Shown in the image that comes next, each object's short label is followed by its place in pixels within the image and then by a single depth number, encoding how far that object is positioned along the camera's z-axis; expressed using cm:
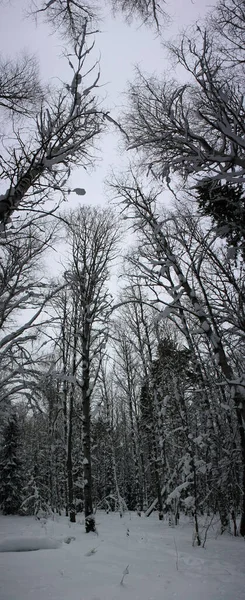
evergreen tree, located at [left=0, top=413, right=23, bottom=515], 2214
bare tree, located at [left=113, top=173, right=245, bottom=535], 520
